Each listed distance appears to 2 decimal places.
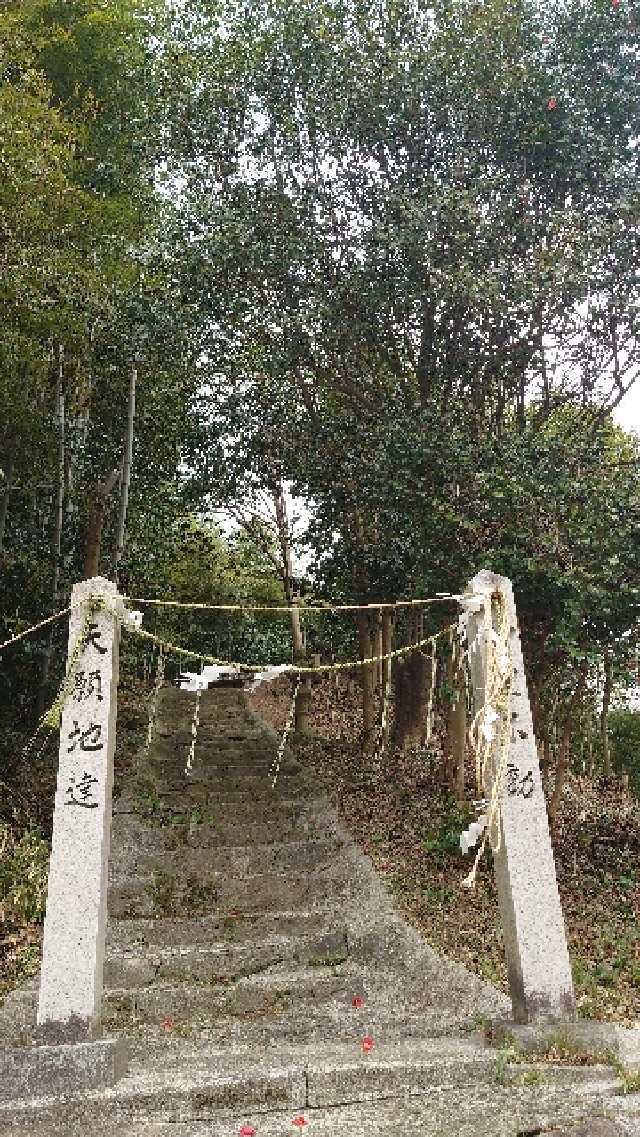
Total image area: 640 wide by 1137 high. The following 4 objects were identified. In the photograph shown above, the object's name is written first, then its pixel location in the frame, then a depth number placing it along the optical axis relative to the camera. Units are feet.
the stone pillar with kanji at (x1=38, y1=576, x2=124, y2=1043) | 11.16
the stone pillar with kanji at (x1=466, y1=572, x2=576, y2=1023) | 11.42
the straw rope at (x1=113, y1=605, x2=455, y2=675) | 13.08
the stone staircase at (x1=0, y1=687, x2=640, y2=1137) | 9.76
